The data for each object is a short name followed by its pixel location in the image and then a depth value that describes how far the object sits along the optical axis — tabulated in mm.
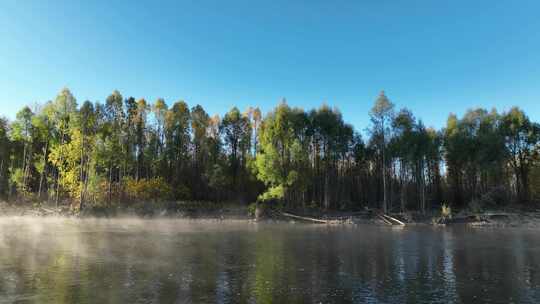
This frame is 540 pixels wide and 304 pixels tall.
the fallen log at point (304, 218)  52812
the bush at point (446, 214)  50406
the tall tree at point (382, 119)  60250
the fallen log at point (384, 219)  50809
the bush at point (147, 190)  58312
